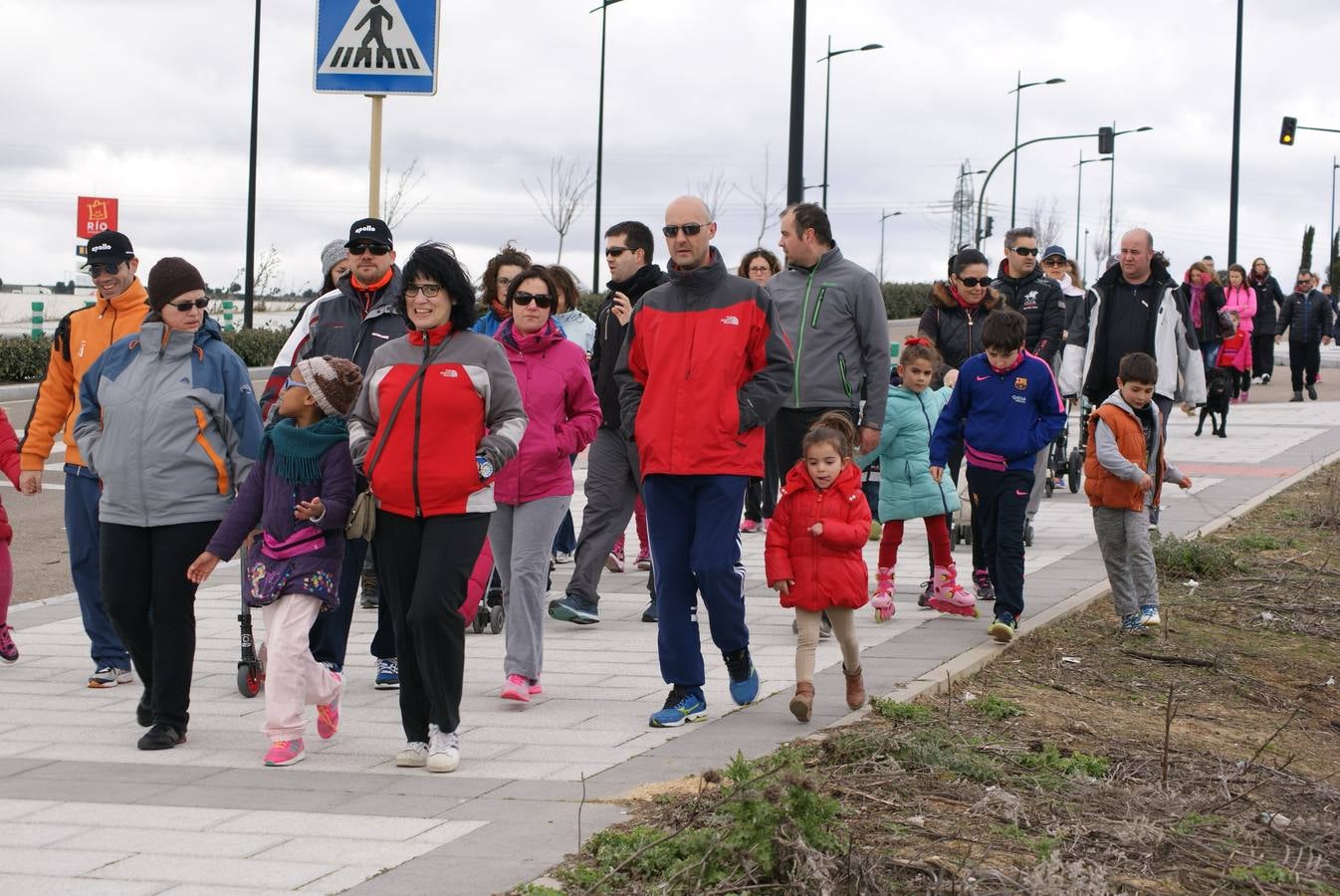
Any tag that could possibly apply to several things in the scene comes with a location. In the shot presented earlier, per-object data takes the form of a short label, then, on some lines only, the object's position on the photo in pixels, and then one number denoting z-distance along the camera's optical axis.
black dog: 21.47
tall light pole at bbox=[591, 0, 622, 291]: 44.41
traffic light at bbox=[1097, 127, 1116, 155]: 47.50
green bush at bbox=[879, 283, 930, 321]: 61.38
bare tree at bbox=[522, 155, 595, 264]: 57.75
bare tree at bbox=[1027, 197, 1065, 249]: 97.25
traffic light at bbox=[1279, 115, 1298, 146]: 42.78
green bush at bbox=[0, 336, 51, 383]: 27.92
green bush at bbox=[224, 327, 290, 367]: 32.56
